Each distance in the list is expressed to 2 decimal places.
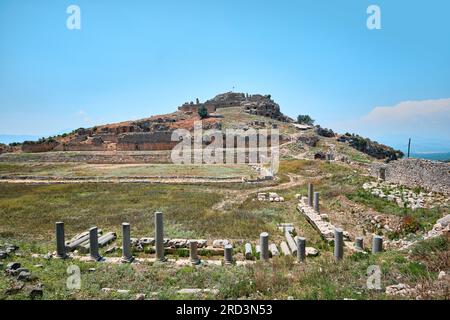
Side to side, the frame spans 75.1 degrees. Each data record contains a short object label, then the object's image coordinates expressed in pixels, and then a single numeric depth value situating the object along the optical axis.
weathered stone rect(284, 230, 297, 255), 10.99
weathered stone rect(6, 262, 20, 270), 8.66
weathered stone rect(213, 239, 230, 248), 12.13
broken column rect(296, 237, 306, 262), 10.03
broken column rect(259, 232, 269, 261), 10.30
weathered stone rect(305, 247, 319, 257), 10.97
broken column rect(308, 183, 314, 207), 19.19
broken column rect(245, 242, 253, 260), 10.81
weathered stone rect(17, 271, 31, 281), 7.88
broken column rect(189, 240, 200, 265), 10.22
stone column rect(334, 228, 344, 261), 10.14
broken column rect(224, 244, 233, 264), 10.22
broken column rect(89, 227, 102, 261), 10.75
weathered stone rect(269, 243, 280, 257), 11.08
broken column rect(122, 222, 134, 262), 10.61
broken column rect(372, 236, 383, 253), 10.20
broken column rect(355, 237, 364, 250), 11.26
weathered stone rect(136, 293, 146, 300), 6.86
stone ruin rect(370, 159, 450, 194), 16.64
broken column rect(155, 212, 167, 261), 10.73
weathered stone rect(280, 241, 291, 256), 11.20
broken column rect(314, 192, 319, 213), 17.42
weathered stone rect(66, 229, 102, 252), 11.98
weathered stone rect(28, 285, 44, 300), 6.86
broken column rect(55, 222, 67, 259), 10.85
